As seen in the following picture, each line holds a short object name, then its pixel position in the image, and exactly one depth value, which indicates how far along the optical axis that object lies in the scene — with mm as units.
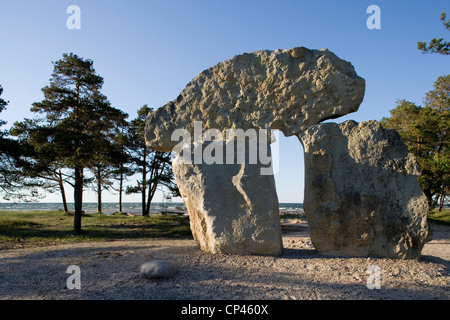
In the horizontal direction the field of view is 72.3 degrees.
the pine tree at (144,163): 19188
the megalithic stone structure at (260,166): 6434
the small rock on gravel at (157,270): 5168
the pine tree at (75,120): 12391
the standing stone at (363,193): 6312
